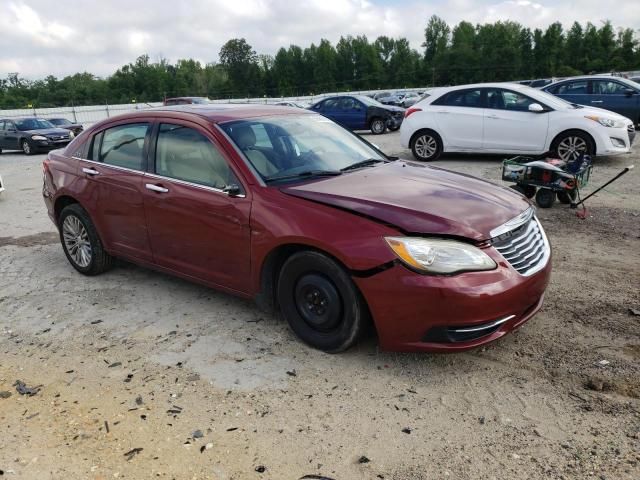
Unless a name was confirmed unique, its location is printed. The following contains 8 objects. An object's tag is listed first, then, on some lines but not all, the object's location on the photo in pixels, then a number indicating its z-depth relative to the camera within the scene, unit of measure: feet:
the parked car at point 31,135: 66.28
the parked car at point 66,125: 74.43
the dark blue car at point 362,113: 64.59
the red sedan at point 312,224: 10.46
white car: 33.47
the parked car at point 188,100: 90.22
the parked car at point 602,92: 48.42
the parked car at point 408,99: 112.17
